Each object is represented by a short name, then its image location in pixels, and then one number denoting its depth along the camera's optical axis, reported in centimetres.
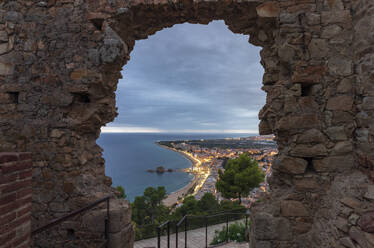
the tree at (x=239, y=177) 1312
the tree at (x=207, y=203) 1309
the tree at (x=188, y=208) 1272
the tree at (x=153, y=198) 1482
